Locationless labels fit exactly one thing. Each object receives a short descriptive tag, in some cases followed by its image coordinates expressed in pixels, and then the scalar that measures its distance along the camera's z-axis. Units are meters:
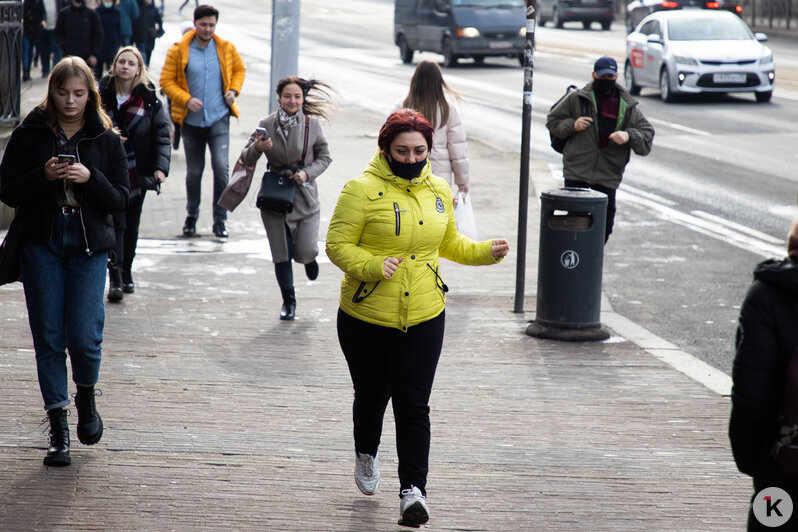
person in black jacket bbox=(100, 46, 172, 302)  16.09
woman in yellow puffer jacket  9.18
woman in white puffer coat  16.72
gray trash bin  15.18
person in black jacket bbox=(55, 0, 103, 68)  35.84
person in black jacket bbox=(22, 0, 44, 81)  44.34
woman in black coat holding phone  10.02
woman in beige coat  15.66
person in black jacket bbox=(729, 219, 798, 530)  6.24
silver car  42.25
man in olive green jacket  17.31
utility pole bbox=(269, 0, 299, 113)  25.45
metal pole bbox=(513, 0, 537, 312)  15.83
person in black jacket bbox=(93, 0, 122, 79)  38.72
